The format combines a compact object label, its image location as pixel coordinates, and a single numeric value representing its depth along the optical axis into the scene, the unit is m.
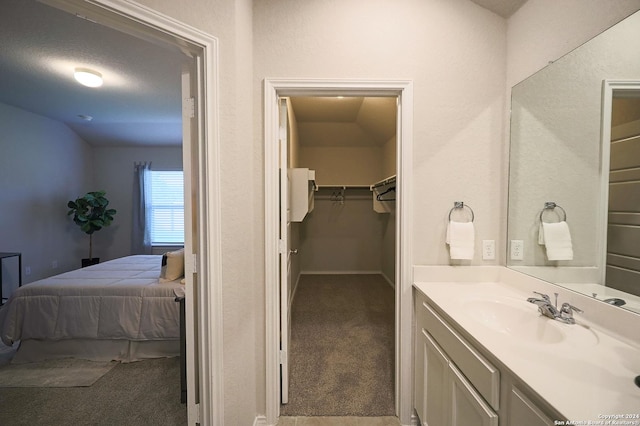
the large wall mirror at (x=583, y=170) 0.92
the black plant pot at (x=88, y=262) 4.62
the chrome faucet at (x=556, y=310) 1.02
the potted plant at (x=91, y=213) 4.43
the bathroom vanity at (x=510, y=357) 0.64
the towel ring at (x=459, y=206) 1.51
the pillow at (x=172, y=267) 2.32
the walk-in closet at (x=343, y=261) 1.81
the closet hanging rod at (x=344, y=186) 4.52
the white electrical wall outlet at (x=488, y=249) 1.53
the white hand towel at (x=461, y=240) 1.47
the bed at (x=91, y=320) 2.09
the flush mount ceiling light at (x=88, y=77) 2.52
